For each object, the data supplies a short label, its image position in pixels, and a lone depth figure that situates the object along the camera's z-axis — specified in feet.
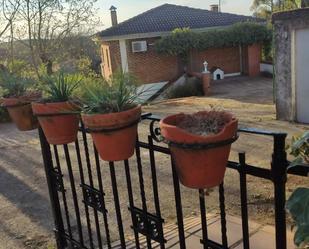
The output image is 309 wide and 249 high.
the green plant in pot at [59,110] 6.97
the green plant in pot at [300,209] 3.48
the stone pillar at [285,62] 26.53
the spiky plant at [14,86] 8.82
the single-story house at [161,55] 61.46
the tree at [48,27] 44.28
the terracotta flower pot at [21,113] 8.32
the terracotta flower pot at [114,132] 5.61
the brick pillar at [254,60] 66.28
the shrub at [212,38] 60.64
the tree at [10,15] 40.96
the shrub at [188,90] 52.03
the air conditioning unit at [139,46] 61.77
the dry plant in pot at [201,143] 4.43
